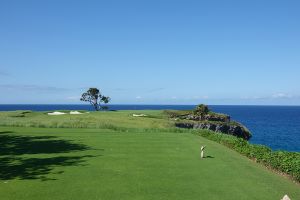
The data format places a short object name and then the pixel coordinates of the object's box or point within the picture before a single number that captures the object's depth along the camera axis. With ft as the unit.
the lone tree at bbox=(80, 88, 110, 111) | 449.06
